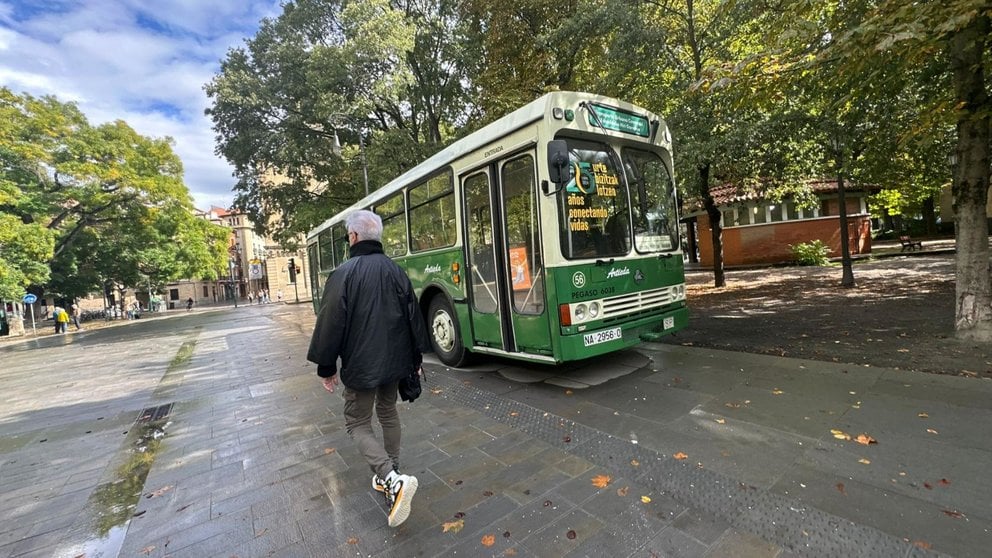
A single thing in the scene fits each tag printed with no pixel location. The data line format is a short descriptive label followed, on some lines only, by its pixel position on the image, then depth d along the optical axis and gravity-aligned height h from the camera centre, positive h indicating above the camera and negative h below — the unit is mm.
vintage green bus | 4695 +337
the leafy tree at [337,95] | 15445 +7128
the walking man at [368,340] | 2779 -411
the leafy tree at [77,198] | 19656 +5254
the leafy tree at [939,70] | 3988 +1760
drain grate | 5545 -1546
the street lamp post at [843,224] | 10384 +278
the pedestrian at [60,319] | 24469 -888
